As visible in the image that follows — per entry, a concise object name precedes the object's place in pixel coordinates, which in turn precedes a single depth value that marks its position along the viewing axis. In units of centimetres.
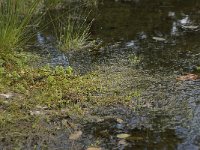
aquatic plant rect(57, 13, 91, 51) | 764
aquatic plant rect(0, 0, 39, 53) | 610
